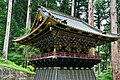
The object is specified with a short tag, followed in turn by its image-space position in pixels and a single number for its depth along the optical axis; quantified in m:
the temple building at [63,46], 7.33
